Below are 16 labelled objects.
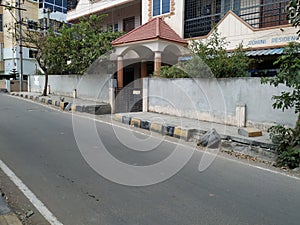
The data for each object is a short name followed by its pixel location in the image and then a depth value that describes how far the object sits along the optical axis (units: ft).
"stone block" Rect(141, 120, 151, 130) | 32.12
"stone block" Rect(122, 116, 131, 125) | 35.67
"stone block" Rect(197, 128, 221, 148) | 23.79
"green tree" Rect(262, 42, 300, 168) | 18.49
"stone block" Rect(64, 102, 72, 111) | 48.68
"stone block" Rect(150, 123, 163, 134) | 30.25
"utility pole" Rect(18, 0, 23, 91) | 79.29
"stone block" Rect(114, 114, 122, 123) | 37.76
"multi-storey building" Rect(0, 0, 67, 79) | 113.60
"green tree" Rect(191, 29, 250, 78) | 32.94
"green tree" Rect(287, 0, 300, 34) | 18.38
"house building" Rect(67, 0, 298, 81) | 39.11
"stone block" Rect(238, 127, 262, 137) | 23.48
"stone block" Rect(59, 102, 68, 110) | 49.89
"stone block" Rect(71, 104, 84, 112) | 46.29
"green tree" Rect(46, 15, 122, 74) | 57.53
